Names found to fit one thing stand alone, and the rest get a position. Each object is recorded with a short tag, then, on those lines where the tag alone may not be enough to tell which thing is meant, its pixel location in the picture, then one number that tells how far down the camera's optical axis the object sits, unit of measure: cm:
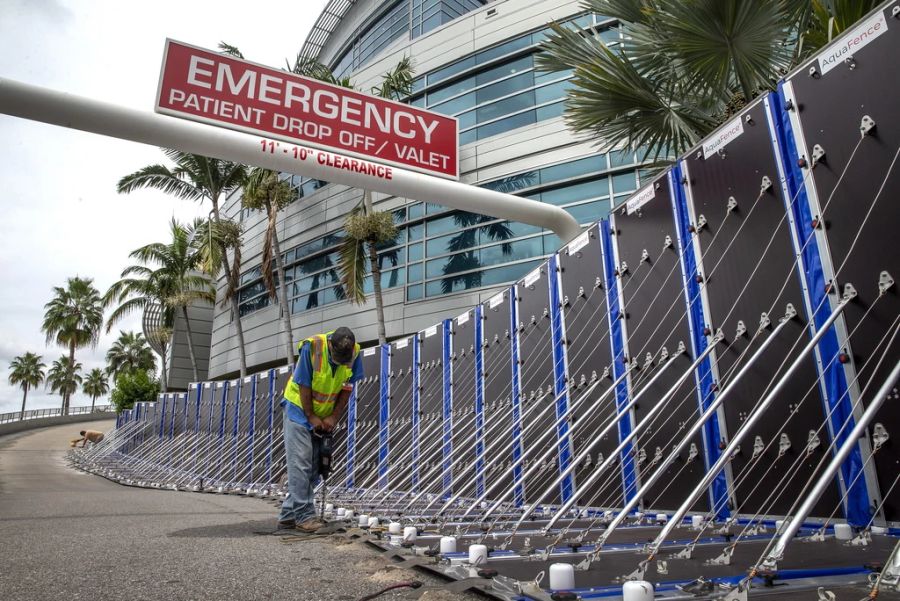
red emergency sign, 614
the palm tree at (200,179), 2180
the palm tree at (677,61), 579
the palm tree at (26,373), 6975
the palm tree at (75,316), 4516
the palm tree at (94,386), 7256
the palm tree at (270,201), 1888
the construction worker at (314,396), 465
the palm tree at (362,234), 1580
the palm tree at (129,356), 6056
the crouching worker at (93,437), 2228
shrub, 3356
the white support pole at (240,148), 580
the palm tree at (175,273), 2734
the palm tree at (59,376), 5709
